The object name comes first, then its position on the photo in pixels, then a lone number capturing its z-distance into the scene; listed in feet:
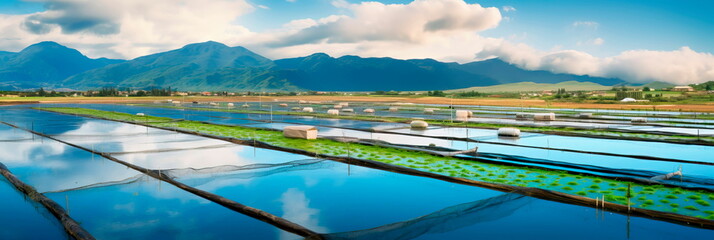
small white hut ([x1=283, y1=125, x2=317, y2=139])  72.33
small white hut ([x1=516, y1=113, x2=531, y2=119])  130.59
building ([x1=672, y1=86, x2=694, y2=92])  349.00
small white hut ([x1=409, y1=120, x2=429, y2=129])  95.76
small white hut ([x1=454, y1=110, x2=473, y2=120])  130.20
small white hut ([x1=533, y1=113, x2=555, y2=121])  118.62
